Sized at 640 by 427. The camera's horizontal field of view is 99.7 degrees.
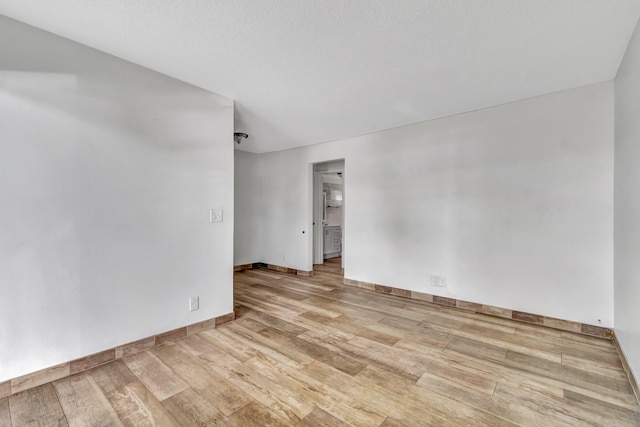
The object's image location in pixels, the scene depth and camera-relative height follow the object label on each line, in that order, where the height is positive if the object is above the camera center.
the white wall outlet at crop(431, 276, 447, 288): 3.58 -0.91
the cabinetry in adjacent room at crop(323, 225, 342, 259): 7.09 -0.76
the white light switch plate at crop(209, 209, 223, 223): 2.93 -0.02
